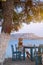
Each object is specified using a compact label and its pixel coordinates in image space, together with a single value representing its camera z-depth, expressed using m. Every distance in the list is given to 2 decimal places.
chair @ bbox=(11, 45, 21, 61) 3.79
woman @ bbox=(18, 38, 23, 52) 3.76
